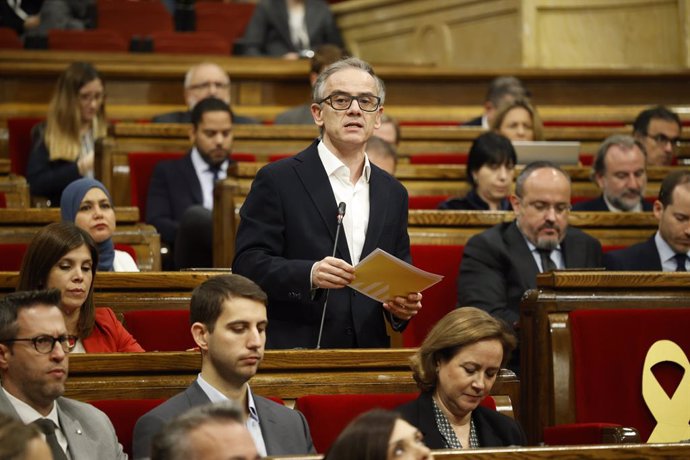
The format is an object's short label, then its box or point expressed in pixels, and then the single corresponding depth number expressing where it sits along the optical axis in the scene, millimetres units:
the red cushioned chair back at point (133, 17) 13742
